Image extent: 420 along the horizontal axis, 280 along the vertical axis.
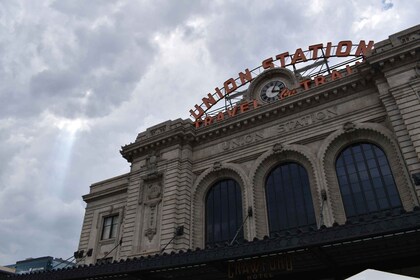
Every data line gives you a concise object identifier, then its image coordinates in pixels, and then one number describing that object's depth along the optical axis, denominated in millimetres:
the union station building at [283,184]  14547
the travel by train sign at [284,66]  27062
